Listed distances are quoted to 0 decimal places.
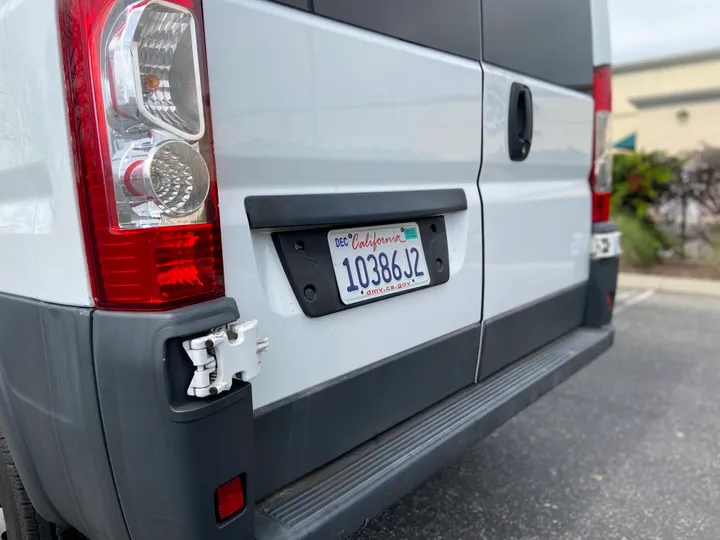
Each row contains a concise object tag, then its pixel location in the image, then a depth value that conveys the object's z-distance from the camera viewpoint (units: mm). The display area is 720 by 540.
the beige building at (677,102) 13242
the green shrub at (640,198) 8289
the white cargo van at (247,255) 1166
